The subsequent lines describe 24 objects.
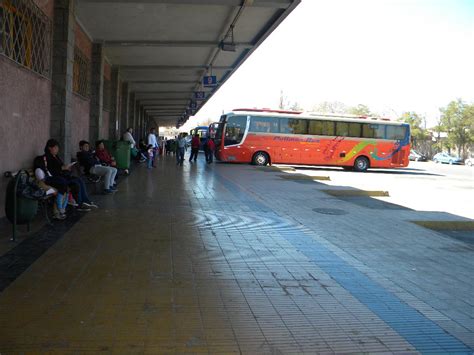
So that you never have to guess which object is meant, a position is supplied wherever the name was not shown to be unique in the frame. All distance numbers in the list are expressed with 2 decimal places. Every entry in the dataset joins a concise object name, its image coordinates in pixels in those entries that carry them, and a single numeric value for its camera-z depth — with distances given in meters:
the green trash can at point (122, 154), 15.91
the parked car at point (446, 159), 56.09
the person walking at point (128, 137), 17.12
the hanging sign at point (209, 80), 19.38
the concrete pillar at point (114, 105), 19.17
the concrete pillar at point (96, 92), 15.23
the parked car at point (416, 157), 57.62
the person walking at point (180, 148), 22.50
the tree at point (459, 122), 60.38
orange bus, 26.27
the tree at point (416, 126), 71.69
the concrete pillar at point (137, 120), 29.57
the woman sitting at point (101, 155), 11.48
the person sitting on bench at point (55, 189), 7.25
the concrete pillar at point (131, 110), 26.30
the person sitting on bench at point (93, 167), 10.75
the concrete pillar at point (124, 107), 23.22
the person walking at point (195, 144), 26.02
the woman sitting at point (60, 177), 7.59
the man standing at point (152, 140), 19.77
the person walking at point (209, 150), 25.91
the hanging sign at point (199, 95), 27.36
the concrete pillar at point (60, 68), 10.16
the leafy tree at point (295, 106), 90.51
